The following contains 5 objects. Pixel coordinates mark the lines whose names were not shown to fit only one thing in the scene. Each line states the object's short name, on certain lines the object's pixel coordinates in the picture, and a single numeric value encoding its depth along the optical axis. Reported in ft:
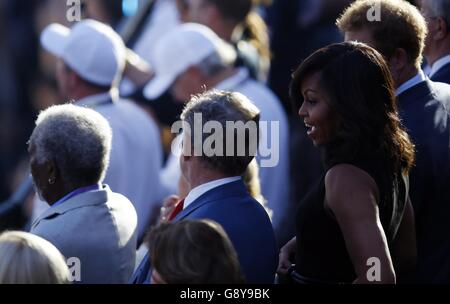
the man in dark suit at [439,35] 27.68
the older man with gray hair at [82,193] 23.81
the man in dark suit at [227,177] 22.17
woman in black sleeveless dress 20.88
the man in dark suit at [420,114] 24.12
